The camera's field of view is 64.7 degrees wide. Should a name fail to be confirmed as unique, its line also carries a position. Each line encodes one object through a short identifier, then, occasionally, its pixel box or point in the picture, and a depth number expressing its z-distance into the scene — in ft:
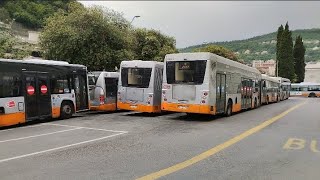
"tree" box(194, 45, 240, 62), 155.29
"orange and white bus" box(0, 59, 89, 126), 32.70
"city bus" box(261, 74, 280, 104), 73.11
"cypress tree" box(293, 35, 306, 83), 206.40
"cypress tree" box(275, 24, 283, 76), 185.13
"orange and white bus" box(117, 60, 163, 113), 42.81
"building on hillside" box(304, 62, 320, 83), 245.44
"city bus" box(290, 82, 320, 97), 145.94
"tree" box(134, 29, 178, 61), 93.14
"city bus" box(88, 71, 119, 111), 47.05
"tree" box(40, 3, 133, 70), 58.94
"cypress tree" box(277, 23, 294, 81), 182.83
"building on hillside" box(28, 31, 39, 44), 144.35
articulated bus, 37.55
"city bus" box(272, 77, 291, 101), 104.78
